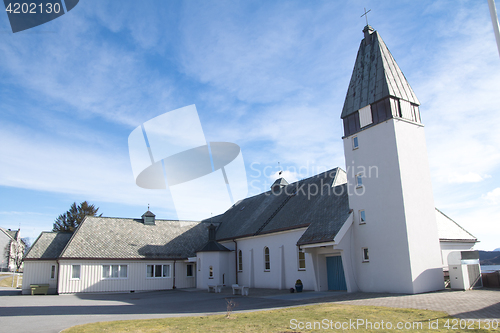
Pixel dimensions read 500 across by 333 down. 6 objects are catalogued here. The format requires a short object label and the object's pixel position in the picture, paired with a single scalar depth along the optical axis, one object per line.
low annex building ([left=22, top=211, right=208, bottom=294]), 30.20
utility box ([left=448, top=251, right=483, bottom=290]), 18.69
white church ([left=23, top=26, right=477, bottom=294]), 19.44
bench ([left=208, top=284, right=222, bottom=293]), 26.60
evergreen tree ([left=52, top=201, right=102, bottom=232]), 60.12
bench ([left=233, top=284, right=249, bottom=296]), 22.98
